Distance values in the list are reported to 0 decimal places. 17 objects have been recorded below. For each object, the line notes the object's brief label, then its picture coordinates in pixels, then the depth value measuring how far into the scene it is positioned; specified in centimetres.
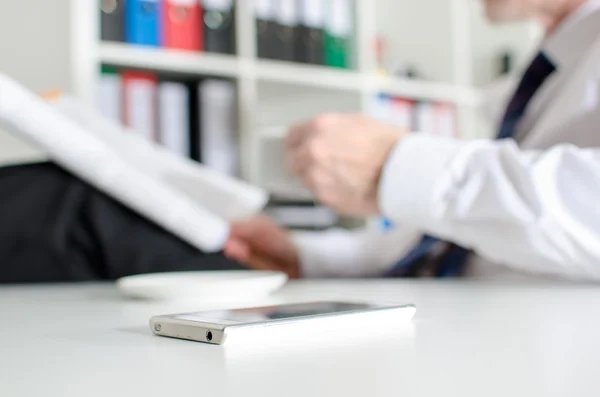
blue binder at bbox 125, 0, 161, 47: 182
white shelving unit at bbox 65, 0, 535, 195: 175
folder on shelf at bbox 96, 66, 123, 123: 177
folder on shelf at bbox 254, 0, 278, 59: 200
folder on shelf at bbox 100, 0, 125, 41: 178
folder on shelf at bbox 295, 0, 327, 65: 207
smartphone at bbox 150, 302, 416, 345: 36
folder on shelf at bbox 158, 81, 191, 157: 185
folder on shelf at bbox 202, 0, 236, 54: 194
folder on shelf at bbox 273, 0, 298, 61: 204
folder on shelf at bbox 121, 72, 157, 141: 181
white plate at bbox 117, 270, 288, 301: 59
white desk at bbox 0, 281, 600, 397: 26
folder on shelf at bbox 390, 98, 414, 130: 236
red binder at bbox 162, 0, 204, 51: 187
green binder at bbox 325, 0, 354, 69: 216
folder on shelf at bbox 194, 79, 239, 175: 190
